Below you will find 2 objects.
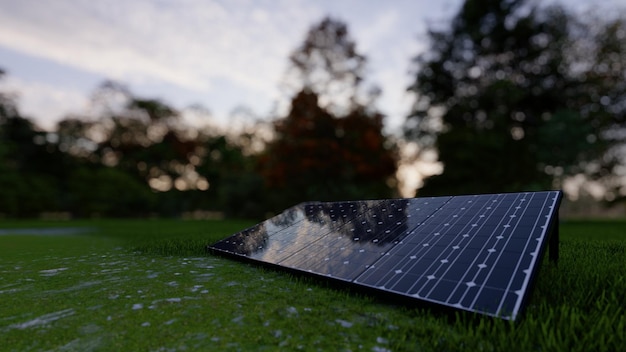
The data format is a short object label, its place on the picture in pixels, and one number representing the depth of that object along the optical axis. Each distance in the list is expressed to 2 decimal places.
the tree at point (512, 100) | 26.72
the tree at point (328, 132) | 24.88
